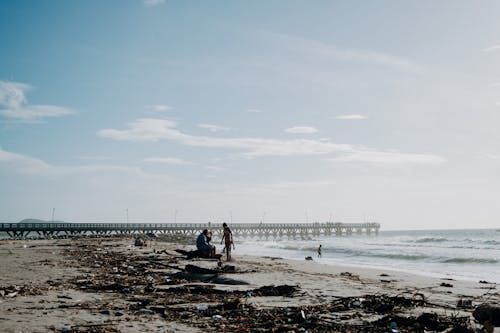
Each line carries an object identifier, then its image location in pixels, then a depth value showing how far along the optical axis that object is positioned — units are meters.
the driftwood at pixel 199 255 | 16.67
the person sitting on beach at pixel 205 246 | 16.67
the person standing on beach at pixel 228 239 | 16.88
